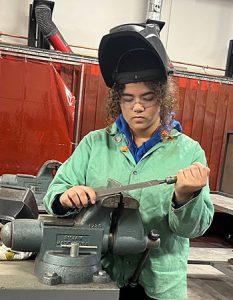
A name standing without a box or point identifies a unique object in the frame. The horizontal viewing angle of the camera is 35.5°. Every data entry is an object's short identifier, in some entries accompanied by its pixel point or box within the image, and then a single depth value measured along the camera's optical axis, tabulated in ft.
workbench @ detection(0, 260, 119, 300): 2.18
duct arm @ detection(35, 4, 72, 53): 11.21
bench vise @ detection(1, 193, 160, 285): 2.39
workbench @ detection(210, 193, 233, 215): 7.23
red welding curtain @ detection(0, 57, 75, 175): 10.48
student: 3.13
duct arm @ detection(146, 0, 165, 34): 12.84
